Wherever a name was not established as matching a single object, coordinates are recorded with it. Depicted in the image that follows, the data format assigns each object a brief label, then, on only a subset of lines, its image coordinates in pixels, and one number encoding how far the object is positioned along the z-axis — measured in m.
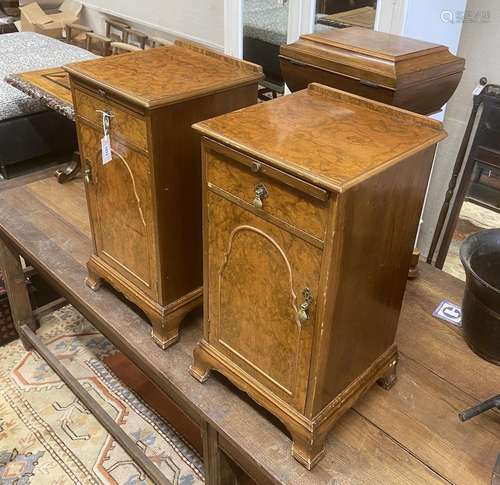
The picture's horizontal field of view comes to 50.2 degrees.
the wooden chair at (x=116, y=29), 4.50
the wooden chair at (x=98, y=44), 4.19
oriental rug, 1.70
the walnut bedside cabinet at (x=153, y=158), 1.04
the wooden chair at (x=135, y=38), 4.27
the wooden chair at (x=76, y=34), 4.77
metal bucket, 1.10
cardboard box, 4.82
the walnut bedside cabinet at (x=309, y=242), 0.80
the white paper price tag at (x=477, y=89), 1.99
